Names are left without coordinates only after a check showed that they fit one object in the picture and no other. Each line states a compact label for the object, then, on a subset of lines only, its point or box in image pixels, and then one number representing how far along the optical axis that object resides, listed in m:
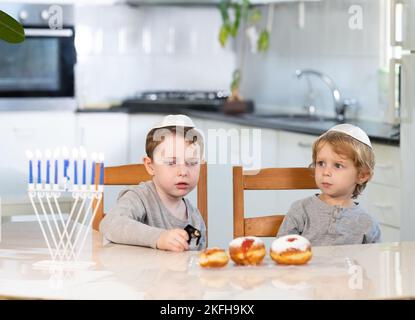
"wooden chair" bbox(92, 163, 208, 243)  3.36
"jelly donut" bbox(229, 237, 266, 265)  2.54
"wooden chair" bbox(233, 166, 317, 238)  3.23
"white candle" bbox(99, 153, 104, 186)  2.60
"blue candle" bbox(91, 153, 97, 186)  2.55
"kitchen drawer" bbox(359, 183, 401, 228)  4.65
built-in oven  6.08
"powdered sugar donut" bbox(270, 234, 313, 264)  2.54
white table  2.24
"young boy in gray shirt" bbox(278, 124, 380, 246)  3.24
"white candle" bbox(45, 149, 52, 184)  2.55
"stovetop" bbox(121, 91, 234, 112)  6.44
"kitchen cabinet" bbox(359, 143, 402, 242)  4.63
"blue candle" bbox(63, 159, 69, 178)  2.54
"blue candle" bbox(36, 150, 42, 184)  2.56
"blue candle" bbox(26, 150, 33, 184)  2.43
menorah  2.54
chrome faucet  5.67
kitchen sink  5.79
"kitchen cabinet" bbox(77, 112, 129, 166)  6.16
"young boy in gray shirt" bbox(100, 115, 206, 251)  3.06
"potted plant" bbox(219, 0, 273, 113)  6.53
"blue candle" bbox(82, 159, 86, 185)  2.54
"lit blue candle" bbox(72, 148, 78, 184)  2.43
